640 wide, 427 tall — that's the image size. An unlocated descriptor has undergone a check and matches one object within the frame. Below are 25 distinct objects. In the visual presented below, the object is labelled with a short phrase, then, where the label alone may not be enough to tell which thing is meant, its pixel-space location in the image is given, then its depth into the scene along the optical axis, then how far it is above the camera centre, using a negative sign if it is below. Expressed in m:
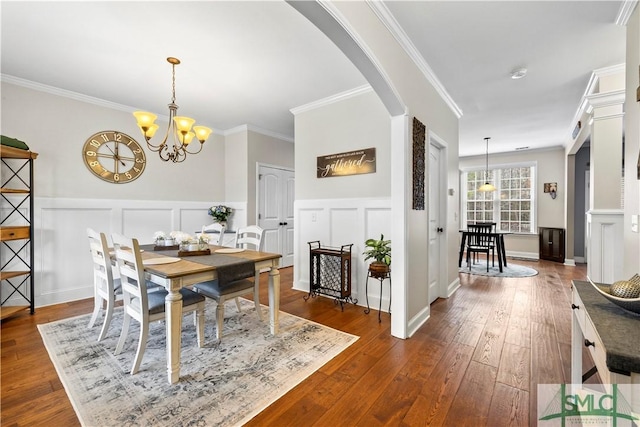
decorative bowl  1.02 -0.35
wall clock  3.68 +0.78
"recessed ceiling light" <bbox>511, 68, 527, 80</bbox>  2.96 +1.54
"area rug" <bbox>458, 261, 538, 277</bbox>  4.95 -1.12
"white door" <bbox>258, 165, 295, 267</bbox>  5.11 +0.06
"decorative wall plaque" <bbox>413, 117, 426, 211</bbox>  2.64 +0.50
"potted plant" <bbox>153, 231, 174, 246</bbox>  2.95 -0.31
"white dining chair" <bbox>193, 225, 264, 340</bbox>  2.15 -0.69
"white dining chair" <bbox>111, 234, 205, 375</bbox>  1.86 -0.67
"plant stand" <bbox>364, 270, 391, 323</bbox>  2.80 -0.68
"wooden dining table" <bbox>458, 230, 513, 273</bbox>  5.22 -0.66
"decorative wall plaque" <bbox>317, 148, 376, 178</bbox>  3.28 +0.62
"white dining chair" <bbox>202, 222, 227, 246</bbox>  3.49 -0.28
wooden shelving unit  2.98 -0.28
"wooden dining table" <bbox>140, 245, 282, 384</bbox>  1.82 -0.48
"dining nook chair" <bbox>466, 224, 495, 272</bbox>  5.30 -0.50
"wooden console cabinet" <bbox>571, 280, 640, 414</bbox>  0.79 -0.41
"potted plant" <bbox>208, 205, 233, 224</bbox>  4.85 -0.02
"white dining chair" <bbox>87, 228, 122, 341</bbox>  2.20 -0.60
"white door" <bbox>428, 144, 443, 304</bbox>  3.38 -0.13
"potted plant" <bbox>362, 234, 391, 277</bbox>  2.79 -0.47
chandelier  2.52 +0.84
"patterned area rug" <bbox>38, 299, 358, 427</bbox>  1.57 -1.14
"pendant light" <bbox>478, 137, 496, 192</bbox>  6.02 +0.83
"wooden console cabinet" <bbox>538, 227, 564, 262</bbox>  5.99 -0.70
